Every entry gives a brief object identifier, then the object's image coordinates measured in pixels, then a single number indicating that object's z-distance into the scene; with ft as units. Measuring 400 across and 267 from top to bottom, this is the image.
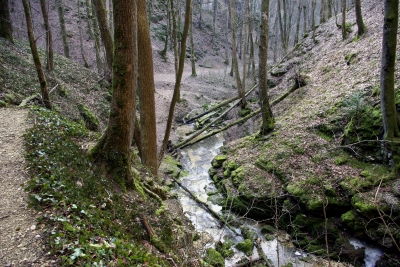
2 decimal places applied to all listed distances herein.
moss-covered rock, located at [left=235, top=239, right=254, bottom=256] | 25.02
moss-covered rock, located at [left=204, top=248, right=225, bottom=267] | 21.12
